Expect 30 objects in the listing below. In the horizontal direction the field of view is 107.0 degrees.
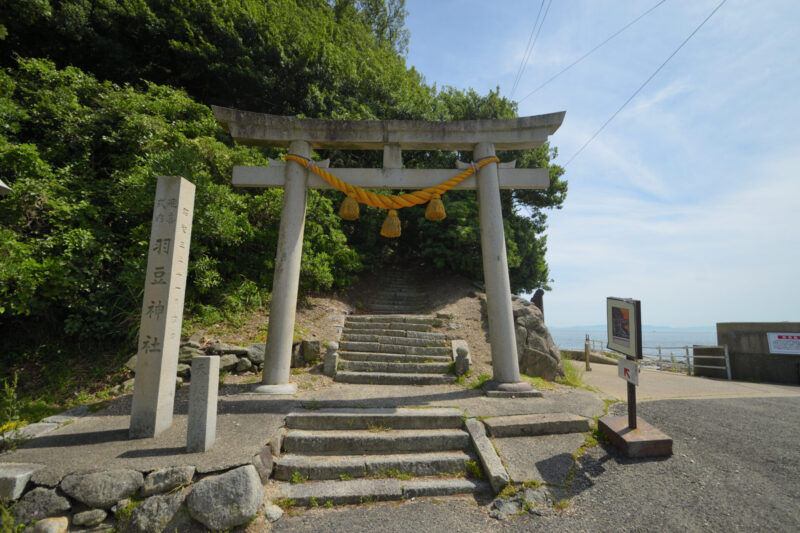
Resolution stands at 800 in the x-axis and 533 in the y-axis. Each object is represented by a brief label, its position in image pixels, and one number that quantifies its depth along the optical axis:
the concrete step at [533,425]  3.69
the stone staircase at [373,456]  3.00
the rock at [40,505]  2.56
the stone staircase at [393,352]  5.80
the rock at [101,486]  2.60
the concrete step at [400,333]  7.48
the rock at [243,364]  5.81
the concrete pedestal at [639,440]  3.26
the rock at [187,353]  5.55
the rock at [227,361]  5.65
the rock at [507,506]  2.72
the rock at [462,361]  5.97
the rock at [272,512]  2.68
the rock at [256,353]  5.96
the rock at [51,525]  2.48
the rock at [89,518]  2.56
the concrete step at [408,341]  7.20
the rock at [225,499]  2.54
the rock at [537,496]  2.79
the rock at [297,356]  6.31
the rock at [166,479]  2.65
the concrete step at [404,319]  8.22
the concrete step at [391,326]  7.95
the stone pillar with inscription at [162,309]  3.42
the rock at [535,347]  7.21
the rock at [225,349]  5.79
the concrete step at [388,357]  6.55
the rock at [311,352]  6.36
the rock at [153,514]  2.53
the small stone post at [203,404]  3.01
